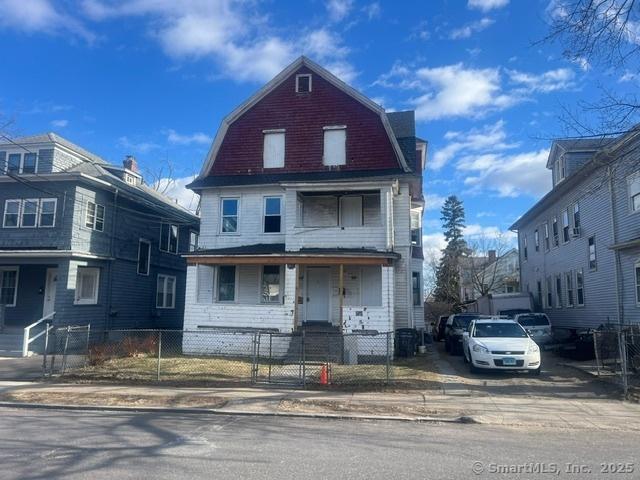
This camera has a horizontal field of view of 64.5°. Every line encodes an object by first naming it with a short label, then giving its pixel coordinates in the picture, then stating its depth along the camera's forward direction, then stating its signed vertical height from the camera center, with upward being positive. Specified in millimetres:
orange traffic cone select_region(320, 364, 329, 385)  12602 -1539
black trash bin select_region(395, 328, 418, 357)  18328 -992
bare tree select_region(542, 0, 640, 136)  8390 +5083
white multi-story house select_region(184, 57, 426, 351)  18312 +4001
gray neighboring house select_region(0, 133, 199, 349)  20797 +3133
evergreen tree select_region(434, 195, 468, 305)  52031 +6516
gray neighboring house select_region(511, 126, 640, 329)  18344 +3378
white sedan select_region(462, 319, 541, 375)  13727 -920
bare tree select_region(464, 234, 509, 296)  47194 +4973
